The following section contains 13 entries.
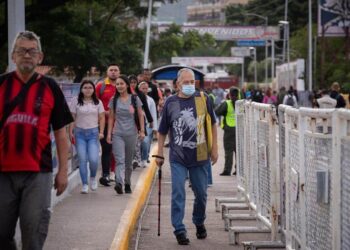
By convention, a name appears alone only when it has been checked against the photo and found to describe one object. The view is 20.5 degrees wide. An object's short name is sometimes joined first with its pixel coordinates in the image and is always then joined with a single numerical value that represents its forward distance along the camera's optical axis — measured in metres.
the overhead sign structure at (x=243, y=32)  81.56
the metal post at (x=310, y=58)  51.75
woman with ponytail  13.65
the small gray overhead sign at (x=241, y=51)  95.12
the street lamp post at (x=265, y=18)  84.34
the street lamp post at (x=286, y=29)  65.77
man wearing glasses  6.34
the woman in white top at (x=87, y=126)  13.72
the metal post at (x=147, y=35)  43.97
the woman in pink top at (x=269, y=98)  39.98
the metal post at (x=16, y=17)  9.92
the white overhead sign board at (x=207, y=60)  90.43
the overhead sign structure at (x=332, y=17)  49.72
